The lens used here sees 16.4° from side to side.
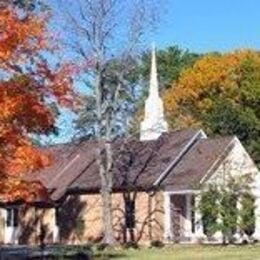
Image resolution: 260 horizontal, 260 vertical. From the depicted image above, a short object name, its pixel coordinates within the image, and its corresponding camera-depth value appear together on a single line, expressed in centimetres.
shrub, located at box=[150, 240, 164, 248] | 4756
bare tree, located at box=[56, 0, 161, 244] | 5003
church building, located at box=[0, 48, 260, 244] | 5391
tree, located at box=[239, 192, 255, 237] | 5016
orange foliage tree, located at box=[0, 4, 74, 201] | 2623
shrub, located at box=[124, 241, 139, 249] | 4728
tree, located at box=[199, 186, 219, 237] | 4950
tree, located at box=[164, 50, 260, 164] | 7669
